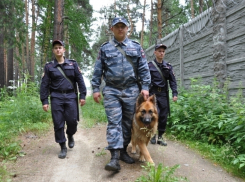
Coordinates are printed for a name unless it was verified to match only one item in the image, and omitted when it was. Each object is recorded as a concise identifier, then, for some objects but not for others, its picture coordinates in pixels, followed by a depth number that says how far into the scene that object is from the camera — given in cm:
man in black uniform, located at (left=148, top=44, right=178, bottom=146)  485
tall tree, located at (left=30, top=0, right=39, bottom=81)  2075
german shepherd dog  347
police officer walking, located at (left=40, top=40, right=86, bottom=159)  412
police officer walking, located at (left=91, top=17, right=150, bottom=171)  342
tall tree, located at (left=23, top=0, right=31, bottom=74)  2131
